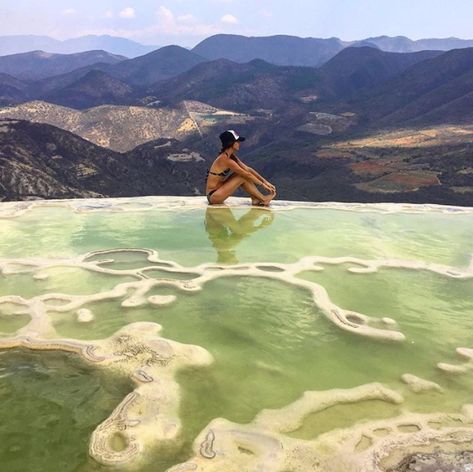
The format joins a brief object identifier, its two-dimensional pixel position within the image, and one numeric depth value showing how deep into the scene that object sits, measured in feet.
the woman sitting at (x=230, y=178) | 38.09
